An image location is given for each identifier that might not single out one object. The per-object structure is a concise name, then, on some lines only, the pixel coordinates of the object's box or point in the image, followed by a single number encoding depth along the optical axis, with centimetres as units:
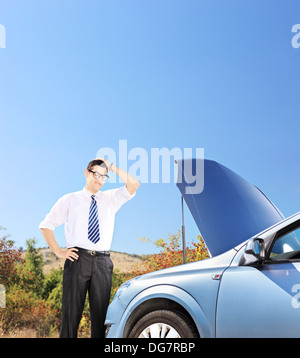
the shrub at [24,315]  1516
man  516
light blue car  361
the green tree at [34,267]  2266
